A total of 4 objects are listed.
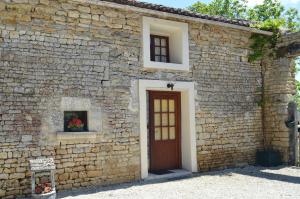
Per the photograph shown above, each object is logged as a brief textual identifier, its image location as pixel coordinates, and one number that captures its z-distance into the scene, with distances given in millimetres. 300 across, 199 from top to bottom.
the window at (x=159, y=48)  8297
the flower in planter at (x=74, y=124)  6543
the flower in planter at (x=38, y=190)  5571
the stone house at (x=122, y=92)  6129
